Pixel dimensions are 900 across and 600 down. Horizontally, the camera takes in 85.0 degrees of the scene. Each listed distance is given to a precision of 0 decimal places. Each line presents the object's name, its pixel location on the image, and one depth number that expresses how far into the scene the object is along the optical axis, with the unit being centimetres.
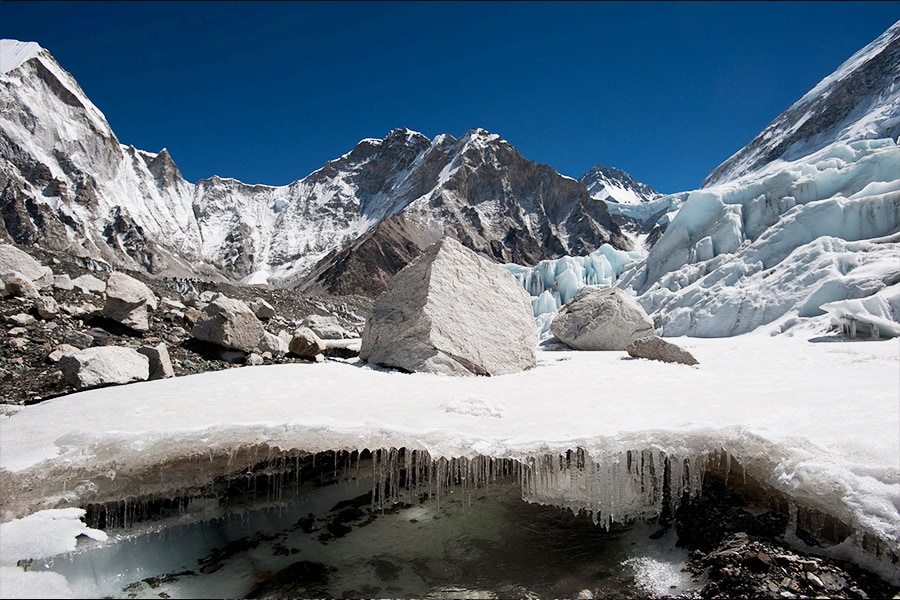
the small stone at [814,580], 324
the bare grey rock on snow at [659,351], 834
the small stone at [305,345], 980
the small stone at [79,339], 864
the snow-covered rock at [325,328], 1747
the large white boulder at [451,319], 752
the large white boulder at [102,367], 660
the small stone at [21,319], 867
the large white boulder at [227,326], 979
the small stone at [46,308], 932
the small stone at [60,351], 770
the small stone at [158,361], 771
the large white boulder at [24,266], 1091
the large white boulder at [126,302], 972
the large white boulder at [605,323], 1163
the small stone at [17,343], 793
